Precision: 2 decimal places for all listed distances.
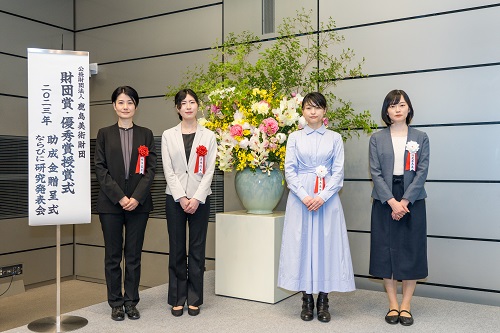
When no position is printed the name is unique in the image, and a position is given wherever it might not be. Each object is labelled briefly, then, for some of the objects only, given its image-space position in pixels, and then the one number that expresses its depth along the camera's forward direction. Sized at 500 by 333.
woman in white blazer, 3.16
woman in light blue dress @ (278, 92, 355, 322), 3.06
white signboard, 2.96
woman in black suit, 3.10
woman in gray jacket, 3.00
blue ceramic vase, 3.61
